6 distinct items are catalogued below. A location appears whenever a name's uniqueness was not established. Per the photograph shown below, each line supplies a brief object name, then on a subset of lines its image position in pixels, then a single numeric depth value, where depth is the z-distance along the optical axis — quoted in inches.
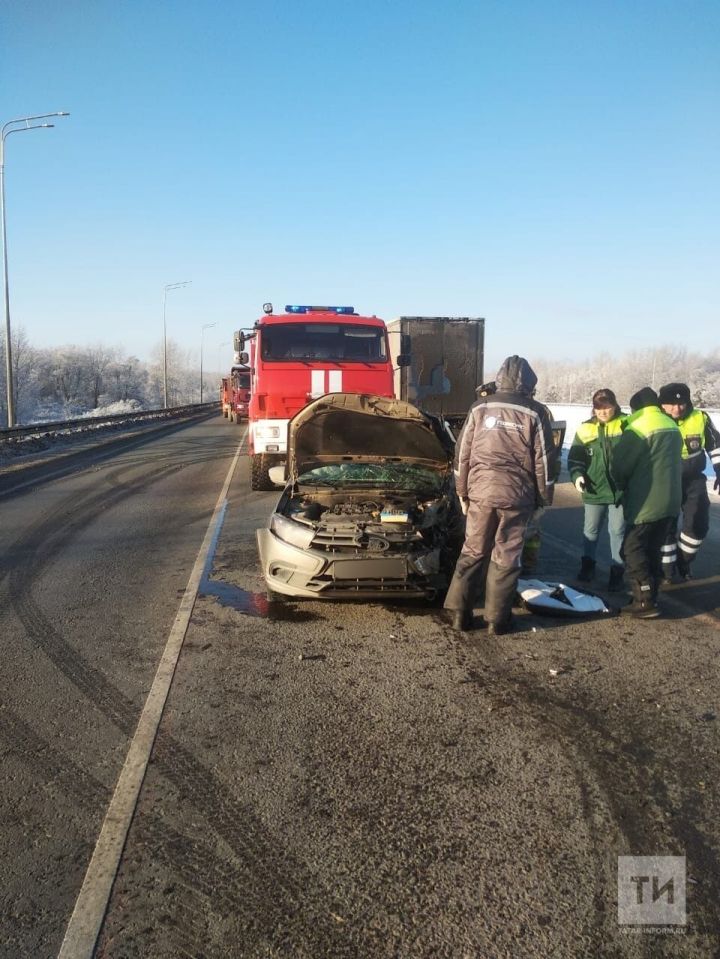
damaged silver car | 194.5
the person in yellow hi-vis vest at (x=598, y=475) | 239.3
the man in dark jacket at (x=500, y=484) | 186.2
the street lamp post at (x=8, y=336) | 821.2
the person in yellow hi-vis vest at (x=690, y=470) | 250.2
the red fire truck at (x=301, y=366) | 433.7
